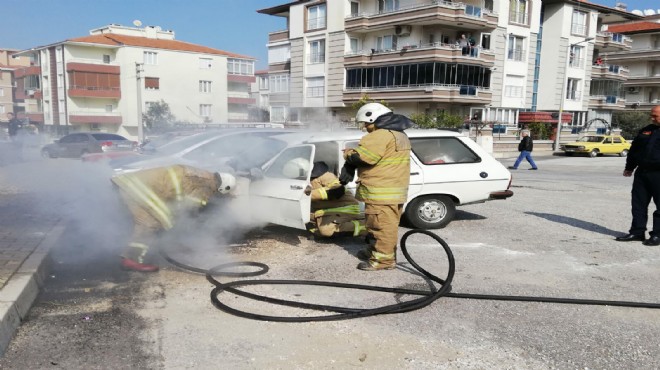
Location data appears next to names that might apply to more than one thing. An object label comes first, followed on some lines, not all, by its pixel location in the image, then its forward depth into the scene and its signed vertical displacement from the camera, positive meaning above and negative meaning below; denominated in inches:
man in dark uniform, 247.8 -27.9
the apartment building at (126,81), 616.1 +57.1
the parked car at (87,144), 808.3 -60.5
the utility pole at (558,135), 1309.1 -42.1
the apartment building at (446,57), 1418.6 +179.8
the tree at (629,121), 1911.9 -2.4
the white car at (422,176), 242.8 -32.3
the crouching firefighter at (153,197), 203.2 -35.5
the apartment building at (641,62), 2094.0 +246.9
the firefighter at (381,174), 201.6 -23.8
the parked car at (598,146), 1179.3 -61.0
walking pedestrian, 757.3 -43.1
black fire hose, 159.8 -62.5
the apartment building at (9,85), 2011.6 +95.7
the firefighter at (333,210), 241.0 -46.3
